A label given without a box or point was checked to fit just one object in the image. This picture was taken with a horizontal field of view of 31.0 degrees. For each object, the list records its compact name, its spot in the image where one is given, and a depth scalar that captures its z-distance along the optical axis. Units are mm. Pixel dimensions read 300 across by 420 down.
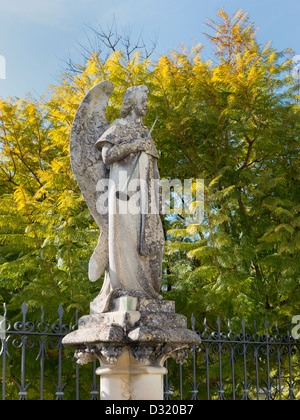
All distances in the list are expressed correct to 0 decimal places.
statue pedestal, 4746
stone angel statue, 5191
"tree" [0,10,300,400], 8594
